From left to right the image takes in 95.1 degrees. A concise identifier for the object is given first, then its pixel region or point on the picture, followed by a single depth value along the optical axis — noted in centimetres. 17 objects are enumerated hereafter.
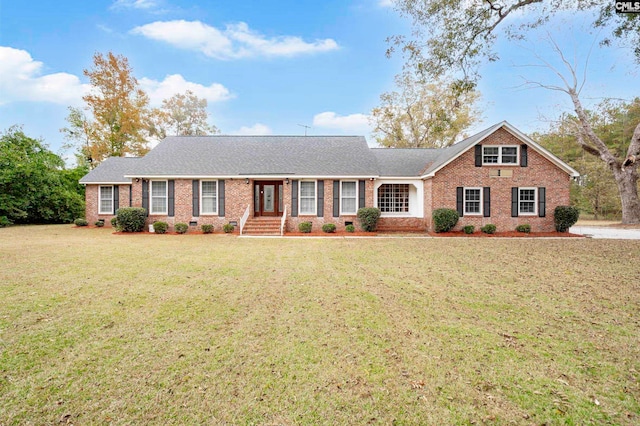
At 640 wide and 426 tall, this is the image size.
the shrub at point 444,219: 1513
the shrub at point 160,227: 1562
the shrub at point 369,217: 1566
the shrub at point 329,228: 1569
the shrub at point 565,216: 1513
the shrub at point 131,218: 1542
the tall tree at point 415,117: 3038
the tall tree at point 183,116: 3303
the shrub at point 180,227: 1575
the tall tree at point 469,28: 1134
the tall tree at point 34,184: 1956
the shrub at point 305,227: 1557
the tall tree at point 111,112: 2739
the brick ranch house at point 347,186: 1567
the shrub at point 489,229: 1514
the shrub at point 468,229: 1518
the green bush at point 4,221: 1898
